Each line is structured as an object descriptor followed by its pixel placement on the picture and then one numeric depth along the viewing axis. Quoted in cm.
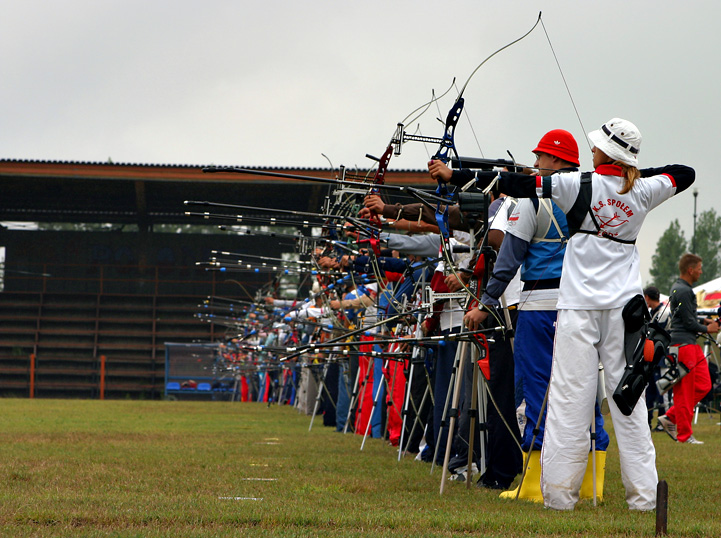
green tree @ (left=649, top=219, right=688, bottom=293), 13237
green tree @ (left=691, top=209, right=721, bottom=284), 12737
